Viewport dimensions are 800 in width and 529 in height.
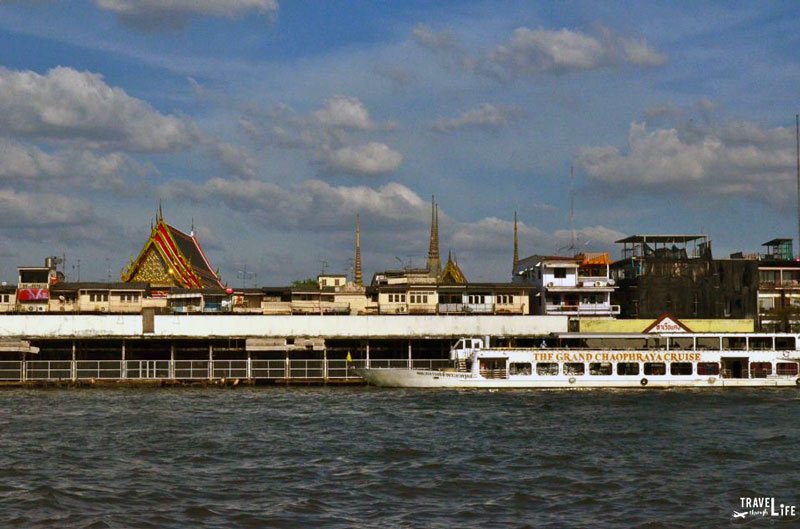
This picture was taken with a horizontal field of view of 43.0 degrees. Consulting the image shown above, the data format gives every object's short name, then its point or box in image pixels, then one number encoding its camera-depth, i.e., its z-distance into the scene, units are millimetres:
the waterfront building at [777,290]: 95938
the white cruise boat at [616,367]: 72875
